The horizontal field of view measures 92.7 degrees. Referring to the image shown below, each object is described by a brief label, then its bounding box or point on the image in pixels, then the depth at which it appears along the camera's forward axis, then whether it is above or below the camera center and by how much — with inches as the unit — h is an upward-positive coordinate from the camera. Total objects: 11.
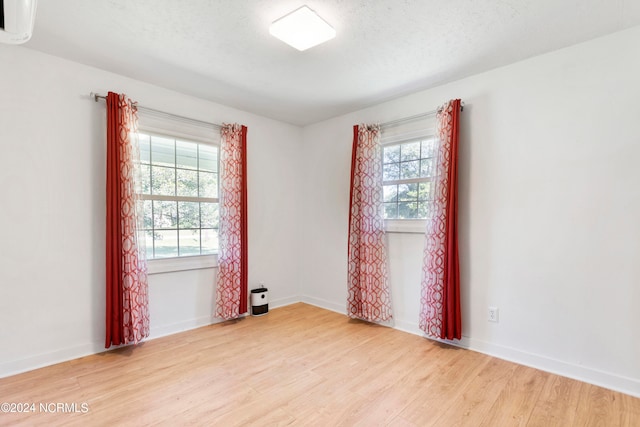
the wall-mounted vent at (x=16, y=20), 51.3 +34.8
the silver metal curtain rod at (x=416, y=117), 116.2 +39.8
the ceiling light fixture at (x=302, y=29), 75.3 +48.2
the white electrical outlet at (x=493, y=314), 104.7 -34.5
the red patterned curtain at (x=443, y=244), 108.3 -10.9
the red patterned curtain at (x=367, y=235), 133.6 -8.9
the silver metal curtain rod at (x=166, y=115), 105.1 +40.8
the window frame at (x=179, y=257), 118.7 -17.2
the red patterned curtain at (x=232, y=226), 135.8 -4.7
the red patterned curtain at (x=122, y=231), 103.7 -5.0
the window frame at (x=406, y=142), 123.1 +31.2
